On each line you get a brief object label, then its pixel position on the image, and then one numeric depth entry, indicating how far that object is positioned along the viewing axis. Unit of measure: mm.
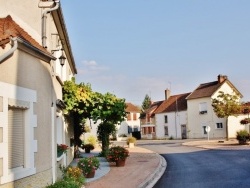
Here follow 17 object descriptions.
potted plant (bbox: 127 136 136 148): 36062
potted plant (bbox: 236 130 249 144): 31828
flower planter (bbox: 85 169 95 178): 13636
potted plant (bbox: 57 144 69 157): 11845
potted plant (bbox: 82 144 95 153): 29047
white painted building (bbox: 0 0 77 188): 6637
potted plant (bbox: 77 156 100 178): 13508
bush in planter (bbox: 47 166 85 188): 7469
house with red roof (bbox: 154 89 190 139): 57750
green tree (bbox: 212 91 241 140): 36750
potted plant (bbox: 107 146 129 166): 17878
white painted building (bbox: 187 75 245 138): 51062
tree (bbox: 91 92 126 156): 19203
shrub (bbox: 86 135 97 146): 30909
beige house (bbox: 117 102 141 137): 71625
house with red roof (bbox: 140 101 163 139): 65750
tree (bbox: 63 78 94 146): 16312
